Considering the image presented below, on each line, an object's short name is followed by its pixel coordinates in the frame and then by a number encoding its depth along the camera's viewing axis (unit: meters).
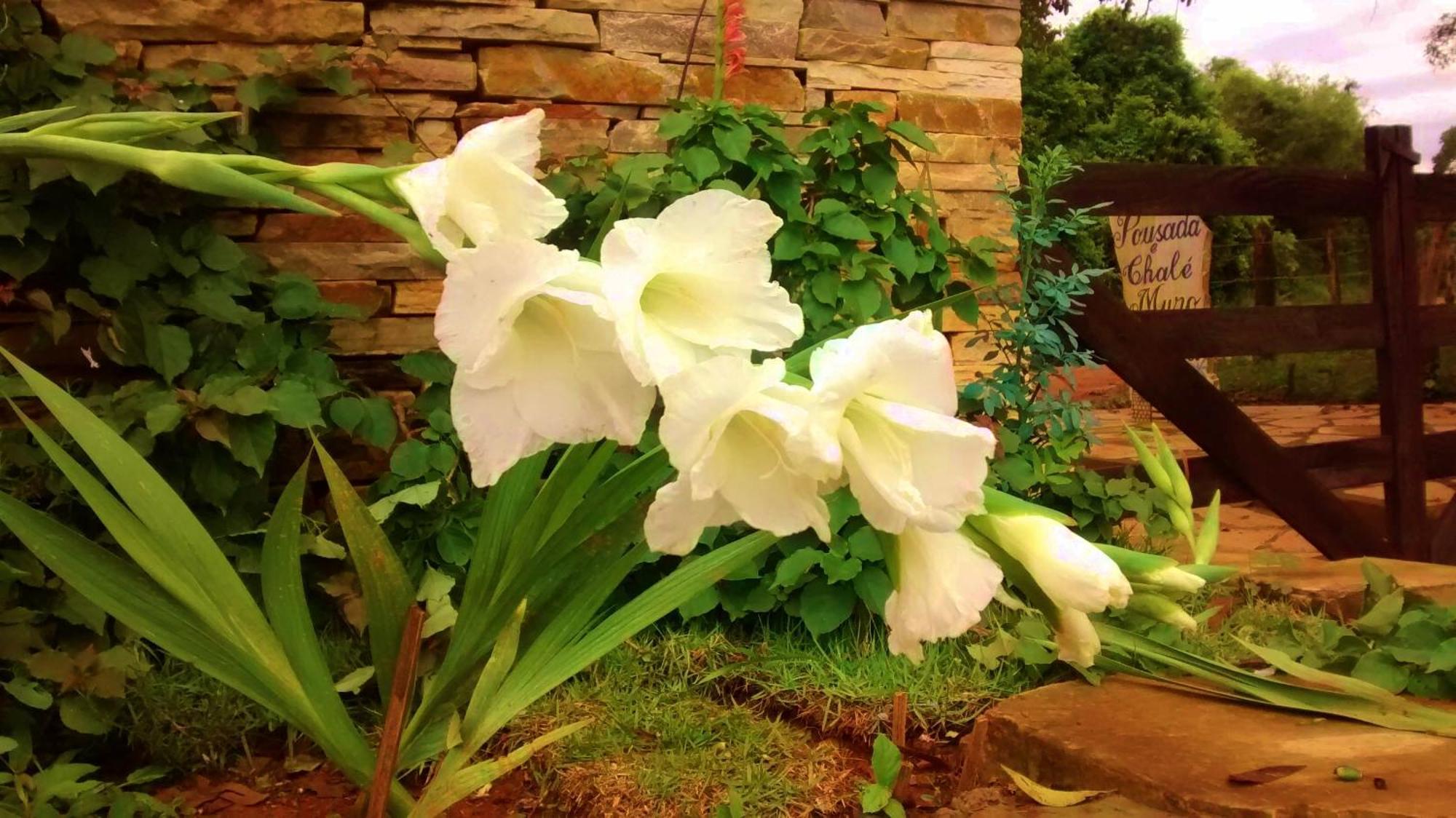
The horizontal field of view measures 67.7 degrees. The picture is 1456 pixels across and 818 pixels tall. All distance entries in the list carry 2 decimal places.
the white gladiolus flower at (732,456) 0.35
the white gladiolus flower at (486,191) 0.39
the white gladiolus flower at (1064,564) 0.40
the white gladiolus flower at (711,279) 0.39
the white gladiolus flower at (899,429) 0.36
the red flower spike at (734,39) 2.00
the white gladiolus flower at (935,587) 0.41
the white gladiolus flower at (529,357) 0.36
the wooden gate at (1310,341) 2.79
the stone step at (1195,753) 1.17
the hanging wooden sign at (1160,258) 3.77
